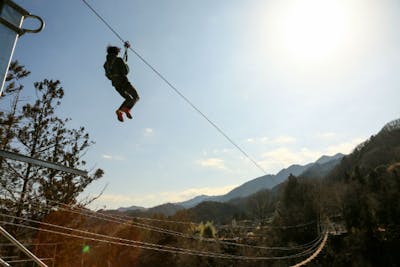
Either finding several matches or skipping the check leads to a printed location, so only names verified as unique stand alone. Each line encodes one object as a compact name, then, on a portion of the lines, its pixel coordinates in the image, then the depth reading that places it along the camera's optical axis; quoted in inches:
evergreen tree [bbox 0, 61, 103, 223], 353.7
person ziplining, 189.9
